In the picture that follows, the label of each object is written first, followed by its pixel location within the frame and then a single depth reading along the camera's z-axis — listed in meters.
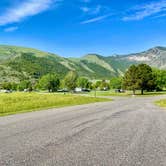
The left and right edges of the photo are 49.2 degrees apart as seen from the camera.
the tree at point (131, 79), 60.30
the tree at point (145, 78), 60.95
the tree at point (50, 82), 100.69
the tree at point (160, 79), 80.02
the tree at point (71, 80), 87.38
